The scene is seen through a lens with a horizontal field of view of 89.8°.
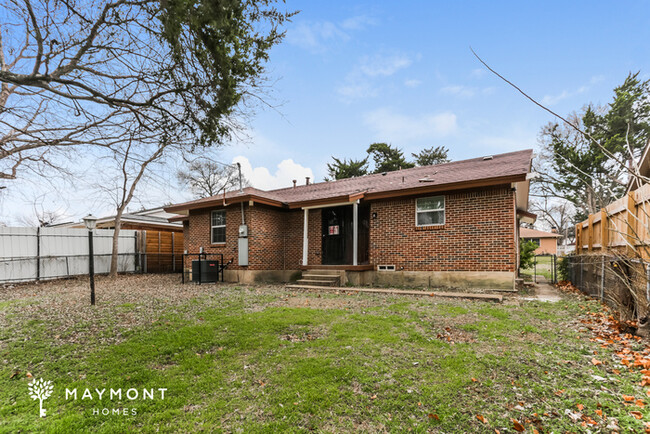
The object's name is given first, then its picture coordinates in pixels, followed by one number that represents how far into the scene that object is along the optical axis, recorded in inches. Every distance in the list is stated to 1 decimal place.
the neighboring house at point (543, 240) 1264.4
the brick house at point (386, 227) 355.9
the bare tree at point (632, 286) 174.7
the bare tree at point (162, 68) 158.9
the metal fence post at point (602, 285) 259.8
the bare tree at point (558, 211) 1422.2
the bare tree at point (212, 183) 1107.3
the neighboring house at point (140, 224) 676.1
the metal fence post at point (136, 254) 635.5
